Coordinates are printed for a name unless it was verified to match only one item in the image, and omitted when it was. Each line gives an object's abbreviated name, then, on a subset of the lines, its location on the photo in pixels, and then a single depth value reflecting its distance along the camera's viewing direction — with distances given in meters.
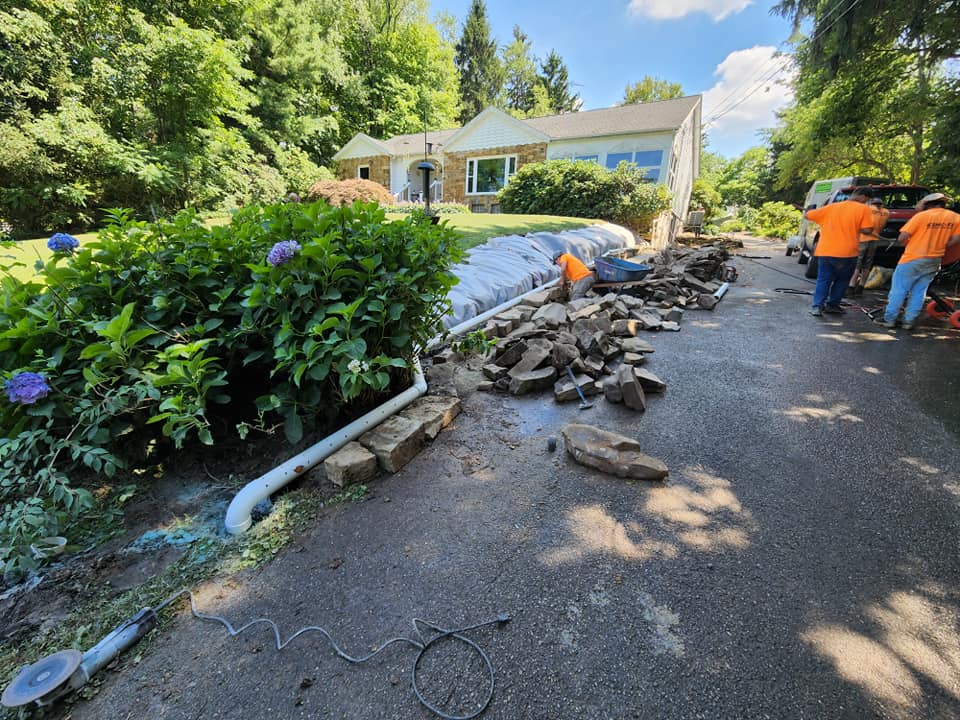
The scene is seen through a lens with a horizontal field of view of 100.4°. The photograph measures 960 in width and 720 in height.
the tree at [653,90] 41.22
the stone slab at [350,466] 2.54
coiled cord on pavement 1.58
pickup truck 8.45
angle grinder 1.35
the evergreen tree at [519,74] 42.62
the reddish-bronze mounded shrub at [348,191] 15.65
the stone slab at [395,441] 2.71
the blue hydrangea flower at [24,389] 1.88
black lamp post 8.30
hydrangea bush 2.10
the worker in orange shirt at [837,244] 6.11
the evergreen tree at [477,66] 39.44
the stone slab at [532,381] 3.84
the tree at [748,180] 37.66
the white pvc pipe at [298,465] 2.23
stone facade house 17.94
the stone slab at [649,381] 3.79
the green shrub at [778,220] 24.75
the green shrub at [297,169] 20.25
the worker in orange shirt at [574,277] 7.16
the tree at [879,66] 8.09
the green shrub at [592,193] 14.91
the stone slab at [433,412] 3.08
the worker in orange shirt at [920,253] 5.38
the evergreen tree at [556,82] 43.41
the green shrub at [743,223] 30.74
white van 11.15
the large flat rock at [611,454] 2.63
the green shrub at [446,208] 17.10
